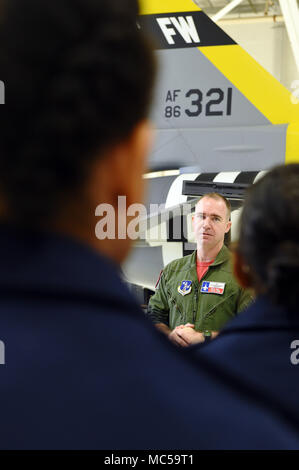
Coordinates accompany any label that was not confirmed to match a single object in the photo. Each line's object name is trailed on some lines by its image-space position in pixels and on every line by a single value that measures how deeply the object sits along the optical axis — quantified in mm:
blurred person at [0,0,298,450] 918
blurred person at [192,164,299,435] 1493
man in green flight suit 4362
